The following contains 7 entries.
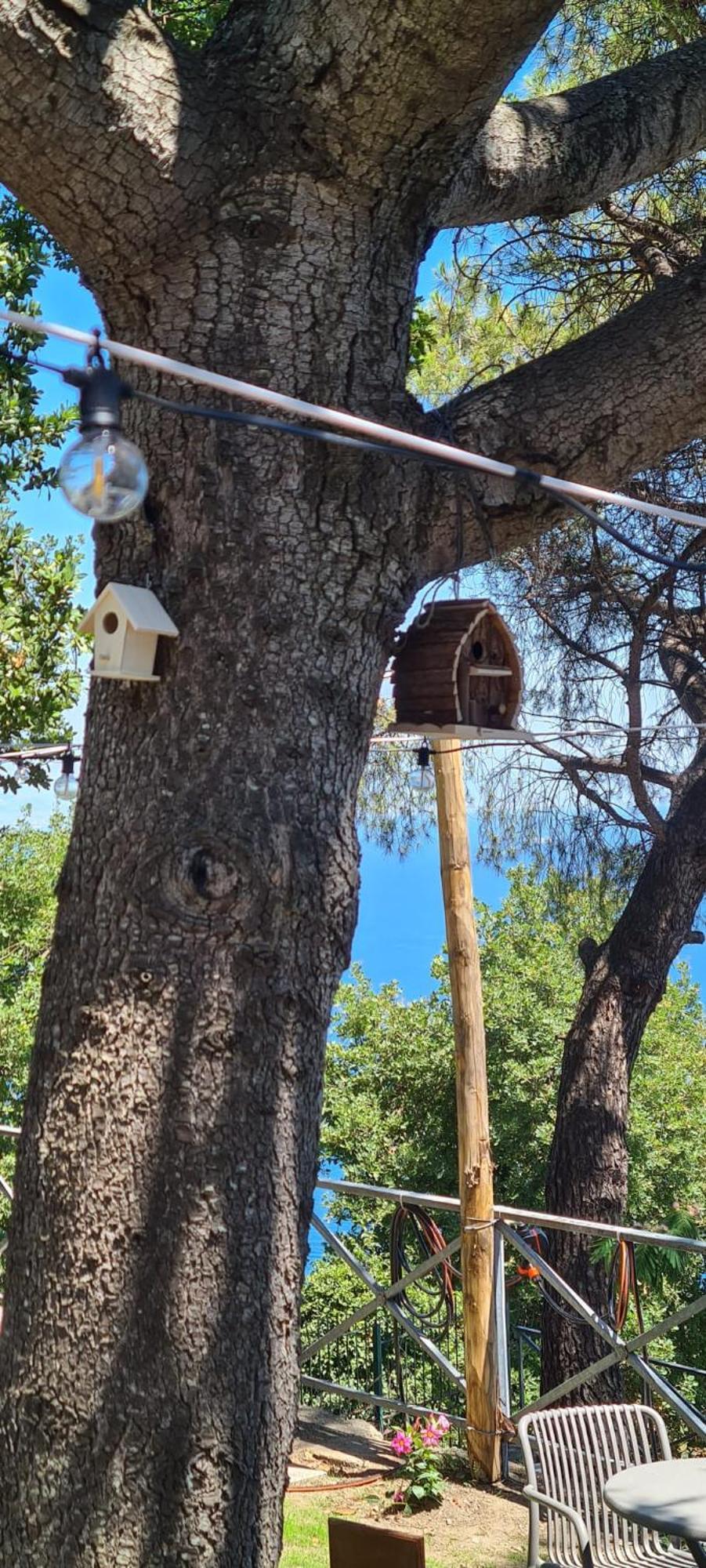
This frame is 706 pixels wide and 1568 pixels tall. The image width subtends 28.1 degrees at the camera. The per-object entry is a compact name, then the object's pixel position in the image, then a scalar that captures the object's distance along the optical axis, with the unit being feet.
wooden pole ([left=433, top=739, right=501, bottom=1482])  16.98
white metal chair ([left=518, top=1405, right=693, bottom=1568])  12.20
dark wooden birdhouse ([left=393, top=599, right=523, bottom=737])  9.85
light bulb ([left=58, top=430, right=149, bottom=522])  6.24
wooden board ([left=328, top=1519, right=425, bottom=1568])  9.48
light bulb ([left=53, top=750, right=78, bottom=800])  17.74
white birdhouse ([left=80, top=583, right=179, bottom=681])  7.29
